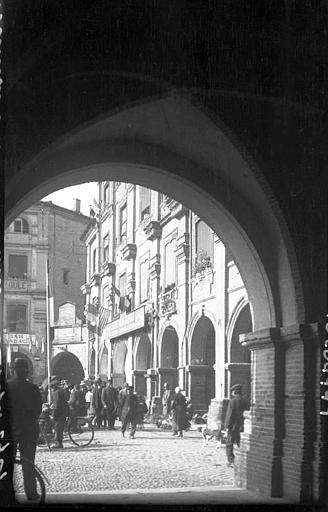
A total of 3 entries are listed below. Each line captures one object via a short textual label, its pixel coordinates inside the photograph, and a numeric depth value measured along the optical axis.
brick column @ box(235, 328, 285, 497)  9.13
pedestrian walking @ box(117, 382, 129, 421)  18.08
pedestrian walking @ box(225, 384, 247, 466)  11.85
